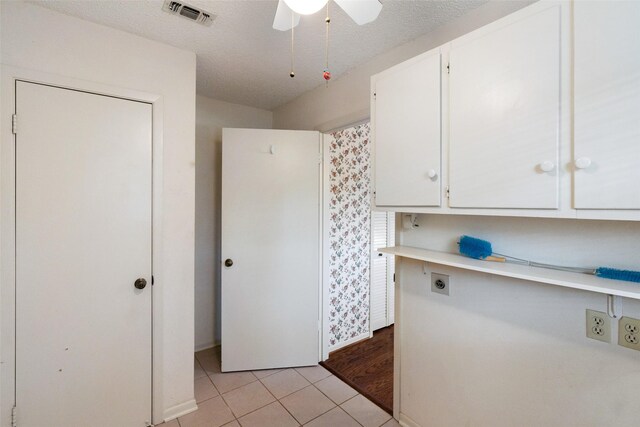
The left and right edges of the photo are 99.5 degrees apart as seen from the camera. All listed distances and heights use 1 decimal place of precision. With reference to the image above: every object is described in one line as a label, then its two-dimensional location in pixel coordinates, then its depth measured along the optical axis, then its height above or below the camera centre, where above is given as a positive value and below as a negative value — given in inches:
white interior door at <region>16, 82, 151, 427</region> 55.6 -10.3
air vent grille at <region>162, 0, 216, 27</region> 56.0 +43.1
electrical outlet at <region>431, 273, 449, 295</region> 59.6 -15.8
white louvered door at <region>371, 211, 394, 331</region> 119.9 -27.9
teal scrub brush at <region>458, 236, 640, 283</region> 38.0 -8.2
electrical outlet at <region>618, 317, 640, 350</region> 38.1 -17.1
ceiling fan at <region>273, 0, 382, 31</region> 34.3 +30.0
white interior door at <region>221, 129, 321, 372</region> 90.7 -12.3
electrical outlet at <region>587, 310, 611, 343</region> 40.3 -17.1
